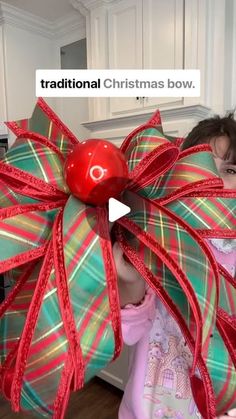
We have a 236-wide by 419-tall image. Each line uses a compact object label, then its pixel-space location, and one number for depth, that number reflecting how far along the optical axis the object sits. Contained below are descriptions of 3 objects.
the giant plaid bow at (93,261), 0.40
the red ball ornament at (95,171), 0.41
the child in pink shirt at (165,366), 0.97
